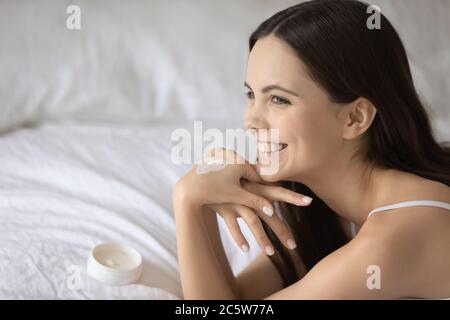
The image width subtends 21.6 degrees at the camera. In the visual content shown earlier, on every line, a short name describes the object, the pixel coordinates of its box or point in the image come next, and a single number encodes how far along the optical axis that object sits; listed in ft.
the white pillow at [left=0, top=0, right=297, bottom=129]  6.01
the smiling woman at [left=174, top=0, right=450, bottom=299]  4.25
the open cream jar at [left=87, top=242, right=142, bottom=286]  4.57
